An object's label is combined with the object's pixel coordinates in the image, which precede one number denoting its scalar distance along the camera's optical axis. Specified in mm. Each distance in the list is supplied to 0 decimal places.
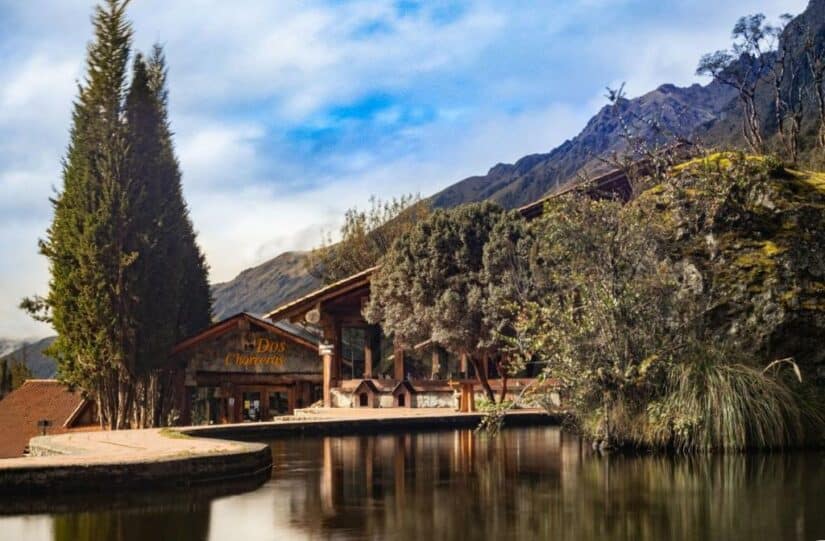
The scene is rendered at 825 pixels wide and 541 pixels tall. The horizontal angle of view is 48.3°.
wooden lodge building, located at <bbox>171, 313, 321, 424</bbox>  32219
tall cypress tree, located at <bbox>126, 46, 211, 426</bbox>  29578
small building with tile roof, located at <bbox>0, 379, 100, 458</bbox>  31891
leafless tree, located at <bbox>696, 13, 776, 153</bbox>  40444
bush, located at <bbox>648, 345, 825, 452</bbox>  12773
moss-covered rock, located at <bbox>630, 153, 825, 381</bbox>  14516
